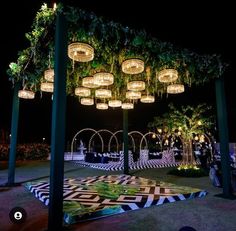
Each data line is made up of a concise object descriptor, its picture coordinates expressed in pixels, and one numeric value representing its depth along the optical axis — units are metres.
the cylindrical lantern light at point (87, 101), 8.75
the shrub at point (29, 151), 14.28
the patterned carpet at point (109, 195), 4.06
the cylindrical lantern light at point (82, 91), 7.72
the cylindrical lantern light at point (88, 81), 6.62
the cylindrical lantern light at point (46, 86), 7.05
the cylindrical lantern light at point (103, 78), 5.77
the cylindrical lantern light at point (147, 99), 8.35
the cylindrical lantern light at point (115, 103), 8.39
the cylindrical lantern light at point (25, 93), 6.81
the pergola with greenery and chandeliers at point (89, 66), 3.60
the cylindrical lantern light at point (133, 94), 7.71
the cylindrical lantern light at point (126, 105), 8.55
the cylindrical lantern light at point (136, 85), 6.40
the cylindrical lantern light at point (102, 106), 9.35
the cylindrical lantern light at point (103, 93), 7.15
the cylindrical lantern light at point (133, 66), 5.18
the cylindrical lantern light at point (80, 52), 4.46
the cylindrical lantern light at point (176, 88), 6.58
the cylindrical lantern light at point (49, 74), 6.00
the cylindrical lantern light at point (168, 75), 5.76
